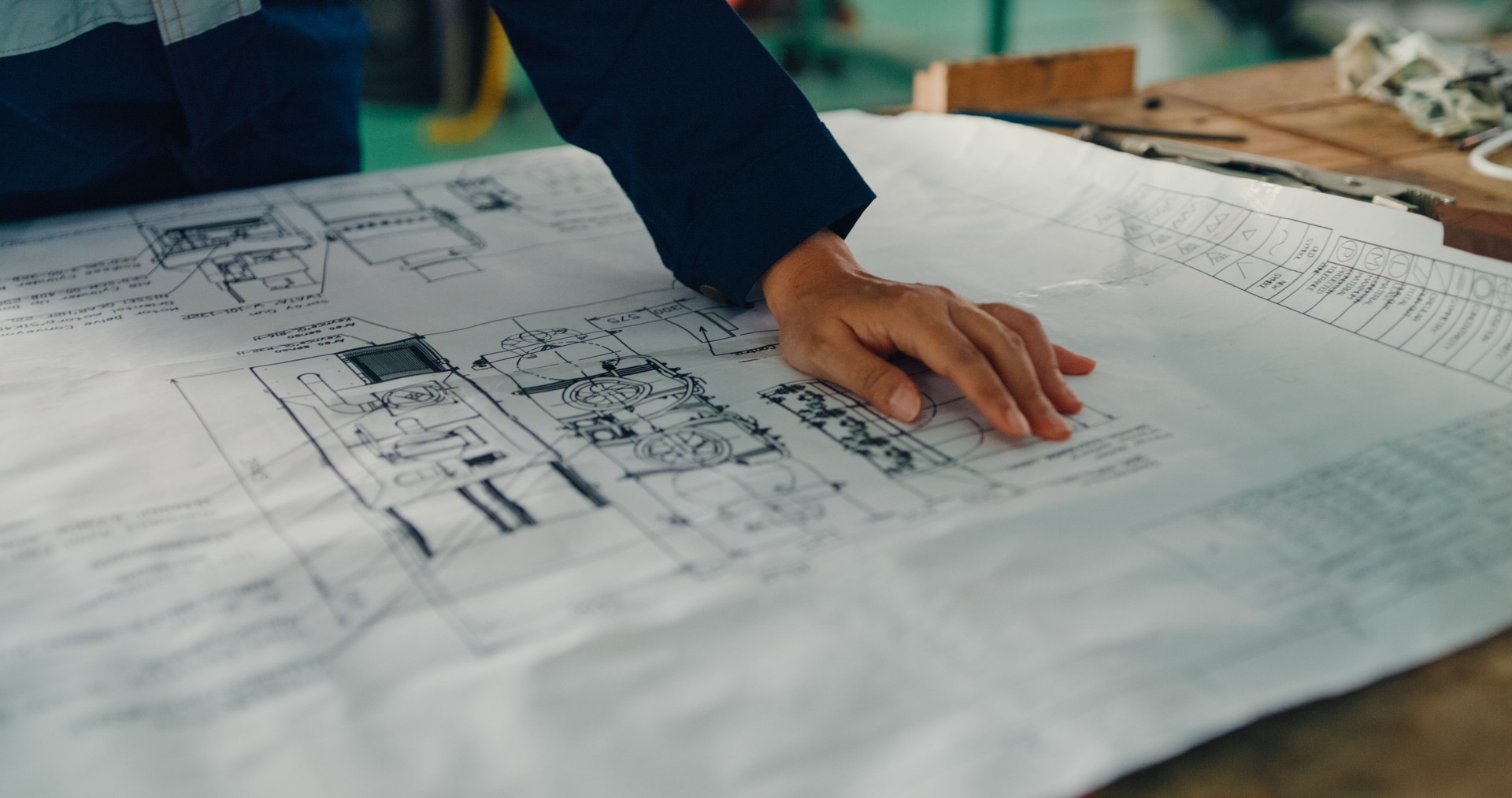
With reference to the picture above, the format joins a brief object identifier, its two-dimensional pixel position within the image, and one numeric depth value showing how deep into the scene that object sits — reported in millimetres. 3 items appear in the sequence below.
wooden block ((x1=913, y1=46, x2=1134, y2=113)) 995
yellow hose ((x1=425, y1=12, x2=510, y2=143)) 2465
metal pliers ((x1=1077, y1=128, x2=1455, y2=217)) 669
